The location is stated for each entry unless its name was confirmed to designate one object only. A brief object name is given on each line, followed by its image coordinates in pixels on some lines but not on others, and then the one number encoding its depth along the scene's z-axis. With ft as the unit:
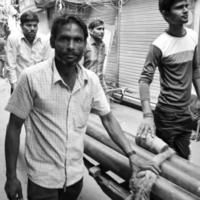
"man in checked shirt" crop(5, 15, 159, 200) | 4.86
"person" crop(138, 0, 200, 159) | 6.66
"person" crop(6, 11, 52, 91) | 13.12
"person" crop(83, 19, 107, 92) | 16.21
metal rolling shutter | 21.24
